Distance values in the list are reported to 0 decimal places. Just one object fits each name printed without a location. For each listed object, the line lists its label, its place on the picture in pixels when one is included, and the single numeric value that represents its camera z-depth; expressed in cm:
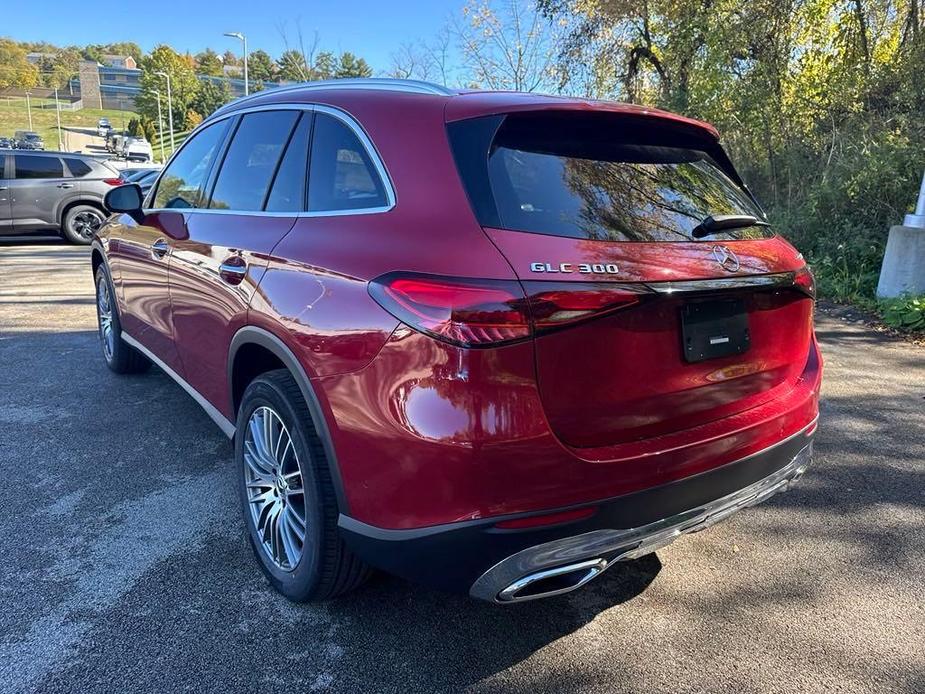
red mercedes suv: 183
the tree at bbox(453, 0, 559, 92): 1625
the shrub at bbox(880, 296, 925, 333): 661
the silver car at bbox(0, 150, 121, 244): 1247
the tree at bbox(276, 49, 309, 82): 2152
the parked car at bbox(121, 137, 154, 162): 4986
